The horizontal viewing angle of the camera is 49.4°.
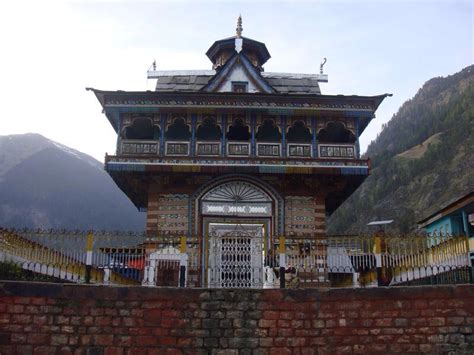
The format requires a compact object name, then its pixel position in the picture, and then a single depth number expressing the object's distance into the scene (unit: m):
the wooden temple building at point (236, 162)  20.03
